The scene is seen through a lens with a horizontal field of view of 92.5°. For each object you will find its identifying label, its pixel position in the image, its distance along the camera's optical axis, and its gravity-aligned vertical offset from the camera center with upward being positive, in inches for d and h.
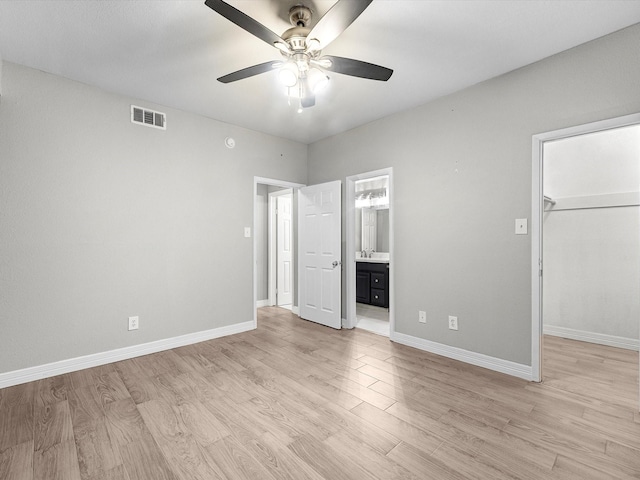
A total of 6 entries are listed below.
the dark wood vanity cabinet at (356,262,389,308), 207.5 -34.0
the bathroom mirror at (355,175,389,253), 231.6 +14.9
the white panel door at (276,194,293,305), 221.6 -9.5
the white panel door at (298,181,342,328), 165.9 -10.1
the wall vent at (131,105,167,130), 127.2 +50.1
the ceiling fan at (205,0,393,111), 62.8 +45.6
